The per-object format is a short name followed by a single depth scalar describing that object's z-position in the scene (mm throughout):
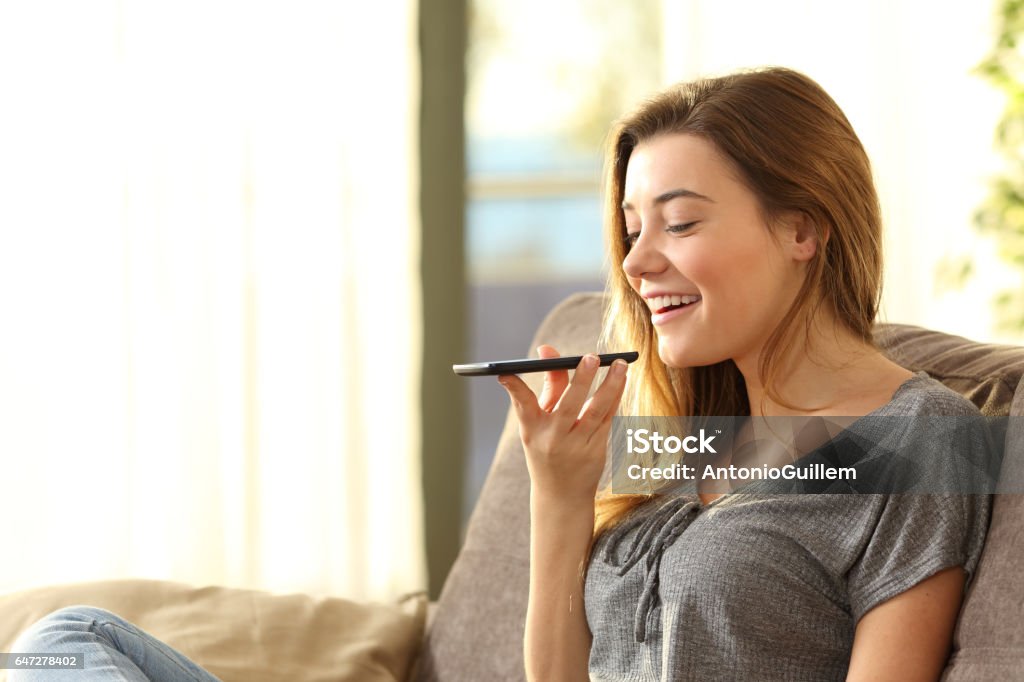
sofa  2700
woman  2366
